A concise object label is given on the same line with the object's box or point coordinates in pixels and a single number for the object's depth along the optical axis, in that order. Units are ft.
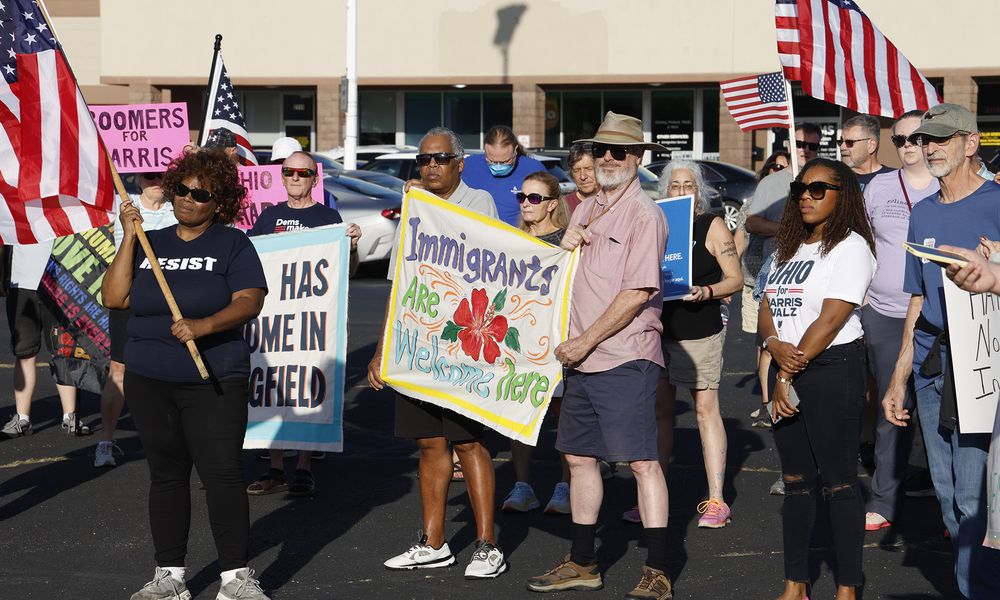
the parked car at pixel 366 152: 96.12
